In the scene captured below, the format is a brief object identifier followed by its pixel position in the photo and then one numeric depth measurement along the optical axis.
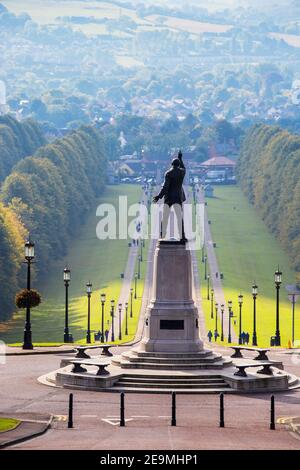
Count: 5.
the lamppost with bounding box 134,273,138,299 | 157.75
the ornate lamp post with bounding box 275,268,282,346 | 99.38
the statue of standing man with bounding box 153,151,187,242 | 70.12
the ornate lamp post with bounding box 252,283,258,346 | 105.22
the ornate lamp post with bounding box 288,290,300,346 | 115.19
